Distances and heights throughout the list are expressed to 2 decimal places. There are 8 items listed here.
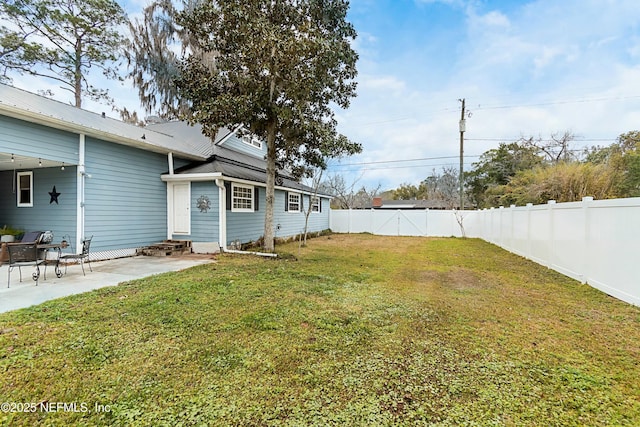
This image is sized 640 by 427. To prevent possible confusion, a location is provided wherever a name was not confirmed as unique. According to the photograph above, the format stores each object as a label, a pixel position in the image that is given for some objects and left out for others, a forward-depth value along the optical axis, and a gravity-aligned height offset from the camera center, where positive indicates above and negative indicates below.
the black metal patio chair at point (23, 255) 5.01 -0.73
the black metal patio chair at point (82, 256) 5.63 -0.84
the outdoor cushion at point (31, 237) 6.98 -0.58
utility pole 16.67 +4.02
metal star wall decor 7.69 +0.46
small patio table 5.44 -0.91
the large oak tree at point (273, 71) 7.29 +3.85
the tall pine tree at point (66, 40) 13.54 +8.59
